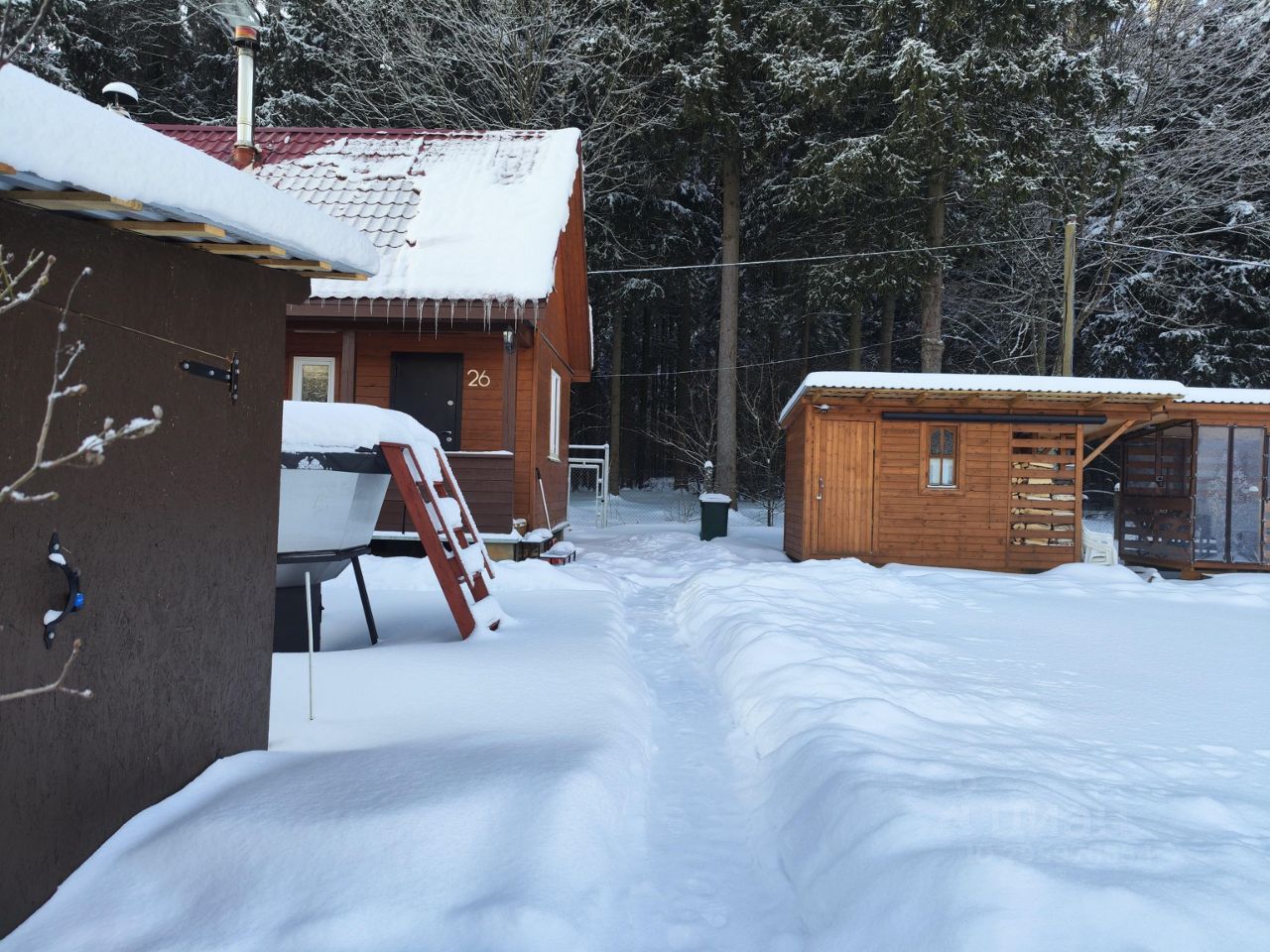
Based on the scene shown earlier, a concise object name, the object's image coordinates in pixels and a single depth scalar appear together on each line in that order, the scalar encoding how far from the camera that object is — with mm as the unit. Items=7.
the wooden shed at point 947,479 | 12742
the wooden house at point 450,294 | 10375
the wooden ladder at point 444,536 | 5621
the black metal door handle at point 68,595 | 2424
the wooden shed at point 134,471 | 2266
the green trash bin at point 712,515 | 16422
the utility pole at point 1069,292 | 15750
